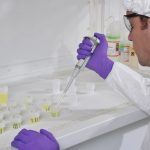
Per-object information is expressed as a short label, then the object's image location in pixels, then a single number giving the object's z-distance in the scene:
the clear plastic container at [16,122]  1.30
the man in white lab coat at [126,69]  1.15
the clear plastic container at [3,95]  1.48
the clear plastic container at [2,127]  1.26
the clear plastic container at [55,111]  1.39
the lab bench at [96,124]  1.24
